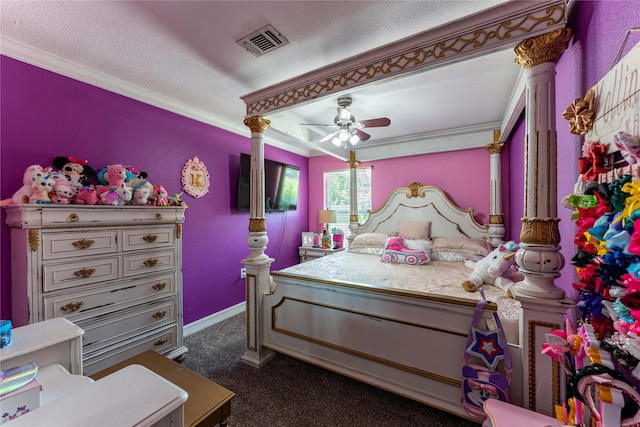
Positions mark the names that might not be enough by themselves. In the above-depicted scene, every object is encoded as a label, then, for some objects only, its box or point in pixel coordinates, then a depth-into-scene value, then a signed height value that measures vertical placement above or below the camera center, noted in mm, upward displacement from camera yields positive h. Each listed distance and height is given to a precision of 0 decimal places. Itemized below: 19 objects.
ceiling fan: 2490 +925
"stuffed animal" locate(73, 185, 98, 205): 1809 +124
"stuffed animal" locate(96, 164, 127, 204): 2016 +318
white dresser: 1580 -442
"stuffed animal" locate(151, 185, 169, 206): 2225 +163
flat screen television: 3312 +431
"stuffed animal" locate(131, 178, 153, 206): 2092 +189
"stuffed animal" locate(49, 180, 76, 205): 1708 +153
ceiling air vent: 1571 +1158
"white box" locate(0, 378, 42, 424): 678 -535
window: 4355 +347
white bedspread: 1569 -589
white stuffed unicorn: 1992 -500
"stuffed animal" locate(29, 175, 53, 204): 1616 +167
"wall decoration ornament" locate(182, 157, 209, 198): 2758 +415
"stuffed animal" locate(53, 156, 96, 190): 1831 +352
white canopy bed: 1153 -575
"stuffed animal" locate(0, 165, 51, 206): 1621 +188
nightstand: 4096 -673
